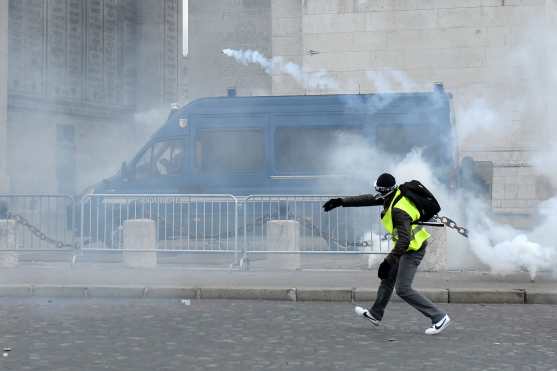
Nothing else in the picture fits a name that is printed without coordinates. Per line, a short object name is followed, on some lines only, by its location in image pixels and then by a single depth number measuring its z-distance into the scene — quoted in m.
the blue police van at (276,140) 15.48
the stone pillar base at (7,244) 13.58
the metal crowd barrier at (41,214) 13.83
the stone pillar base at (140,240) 13.40
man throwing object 7.84
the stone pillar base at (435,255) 12.69
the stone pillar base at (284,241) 13.10
